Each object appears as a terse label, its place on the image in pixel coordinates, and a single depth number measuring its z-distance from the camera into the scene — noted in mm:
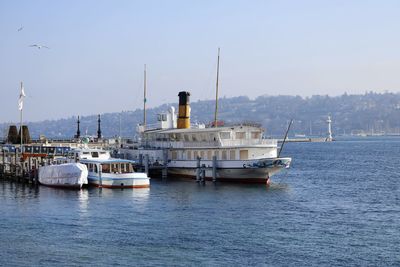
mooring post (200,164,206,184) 74125
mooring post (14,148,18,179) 77312
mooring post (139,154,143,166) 82469
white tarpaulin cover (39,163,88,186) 66250
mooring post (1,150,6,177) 82344
